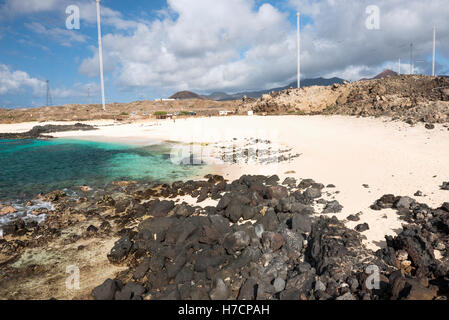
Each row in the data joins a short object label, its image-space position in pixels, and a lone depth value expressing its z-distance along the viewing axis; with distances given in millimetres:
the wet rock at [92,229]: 9056
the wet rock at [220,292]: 5289
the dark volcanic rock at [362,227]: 7268
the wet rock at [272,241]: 6711
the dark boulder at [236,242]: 6738
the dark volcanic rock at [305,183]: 11327
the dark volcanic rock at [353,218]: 7889
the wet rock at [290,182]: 11747
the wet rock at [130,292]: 5379
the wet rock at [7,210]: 11251
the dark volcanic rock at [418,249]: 5512
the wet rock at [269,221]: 7801
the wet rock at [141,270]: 6293
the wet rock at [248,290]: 5305
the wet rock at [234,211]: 8734
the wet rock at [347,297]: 4801
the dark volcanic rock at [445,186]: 9142
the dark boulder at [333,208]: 8656
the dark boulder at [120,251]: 7133
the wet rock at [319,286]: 5207
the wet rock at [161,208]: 9946
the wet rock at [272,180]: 12339
